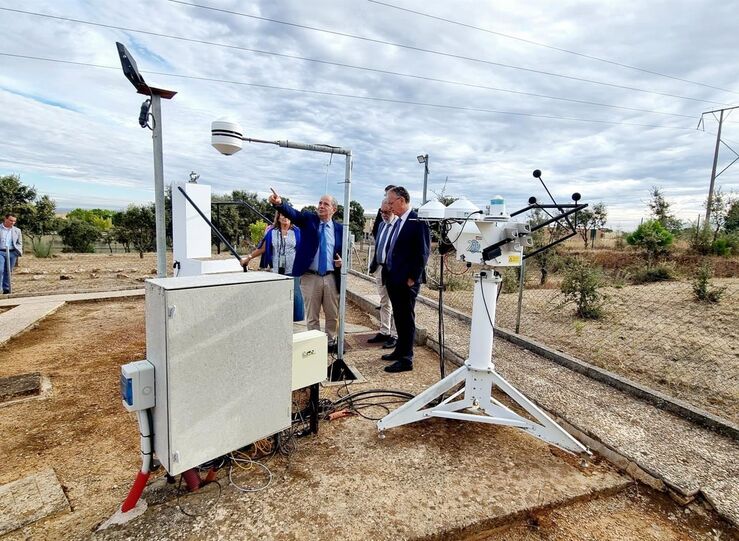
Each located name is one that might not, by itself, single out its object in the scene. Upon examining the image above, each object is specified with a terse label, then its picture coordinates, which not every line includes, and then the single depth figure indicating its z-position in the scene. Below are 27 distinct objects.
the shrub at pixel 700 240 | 12.09
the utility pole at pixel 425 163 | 9.98
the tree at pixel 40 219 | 16.77
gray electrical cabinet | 1.76
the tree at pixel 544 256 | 8.91
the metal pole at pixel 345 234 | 3.28
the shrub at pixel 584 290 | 6.09
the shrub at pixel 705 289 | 6.76
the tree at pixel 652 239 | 12.02
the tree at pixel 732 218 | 13.52
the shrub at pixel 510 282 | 8.68
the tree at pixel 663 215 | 15.52
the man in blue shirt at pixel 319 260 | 3.85
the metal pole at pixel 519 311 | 4.88
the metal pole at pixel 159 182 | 2.41
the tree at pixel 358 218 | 28.29
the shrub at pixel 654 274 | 9.64
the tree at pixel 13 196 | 16.12
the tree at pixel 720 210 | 14.02
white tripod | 2.59
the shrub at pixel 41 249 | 14.72
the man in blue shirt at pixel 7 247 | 7.39
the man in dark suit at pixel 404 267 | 3.73
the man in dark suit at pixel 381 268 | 4.54
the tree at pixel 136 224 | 20.56
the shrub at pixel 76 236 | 19.80
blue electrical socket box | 1.78
